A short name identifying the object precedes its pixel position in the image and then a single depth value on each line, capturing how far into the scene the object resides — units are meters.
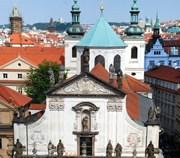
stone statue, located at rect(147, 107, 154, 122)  29.92
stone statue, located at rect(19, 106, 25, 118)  31.42
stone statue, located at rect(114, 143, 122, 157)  29.94
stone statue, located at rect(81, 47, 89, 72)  30.55
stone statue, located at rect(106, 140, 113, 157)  30.09
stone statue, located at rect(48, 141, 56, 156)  30.95
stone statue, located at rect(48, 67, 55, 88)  31.05
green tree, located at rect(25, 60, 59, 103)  59.06
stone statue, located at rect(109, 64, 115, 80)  31.16
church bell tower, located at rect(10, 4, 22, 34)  172.62
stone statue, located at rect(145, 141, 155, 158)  29.66
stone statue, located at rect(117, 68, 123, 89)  30.58
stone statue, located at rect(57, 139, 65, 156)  30.14
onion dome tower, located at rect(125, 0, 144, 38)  60.09
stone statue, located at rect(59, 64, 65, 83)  31.43
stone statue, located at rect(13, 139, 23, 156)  30.50
